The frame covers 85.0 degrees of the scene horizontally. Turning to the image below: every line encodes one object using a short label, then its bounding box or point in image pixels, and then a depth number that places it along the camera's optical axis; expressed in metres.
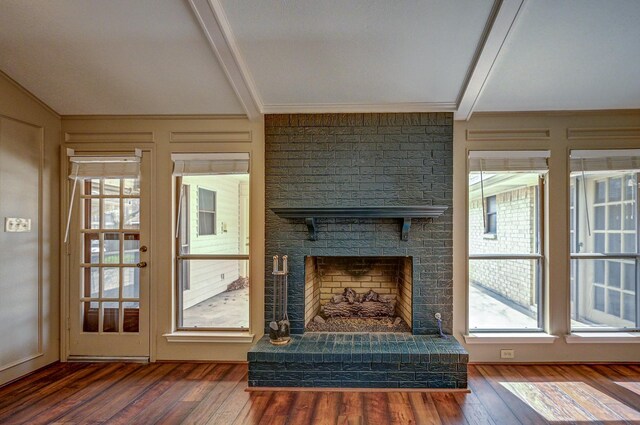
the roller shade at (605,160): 3.26
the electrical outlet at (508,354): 3.28
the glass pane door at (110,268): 3.42
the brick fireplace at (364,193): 3.22
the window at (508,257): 3.39
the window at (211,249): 3.46
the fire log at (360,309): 3.59
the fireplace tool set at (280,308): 3.05
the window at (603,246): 3.35
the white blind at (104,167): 3.41
